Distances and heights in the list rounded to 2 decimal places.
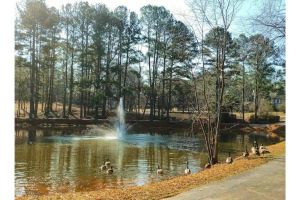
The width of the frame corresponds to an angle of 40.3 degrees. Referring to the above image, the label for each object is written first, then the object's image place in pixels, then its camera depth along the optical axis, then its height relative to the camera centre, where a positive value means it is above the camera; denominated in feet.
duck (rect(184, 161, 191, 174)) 24.18 -3.67
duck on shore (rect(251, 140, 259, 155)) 26.71 -2.76
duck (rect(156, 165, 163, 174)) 24.47 -3.71
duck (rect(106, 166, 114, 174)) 24.32 -3.71
